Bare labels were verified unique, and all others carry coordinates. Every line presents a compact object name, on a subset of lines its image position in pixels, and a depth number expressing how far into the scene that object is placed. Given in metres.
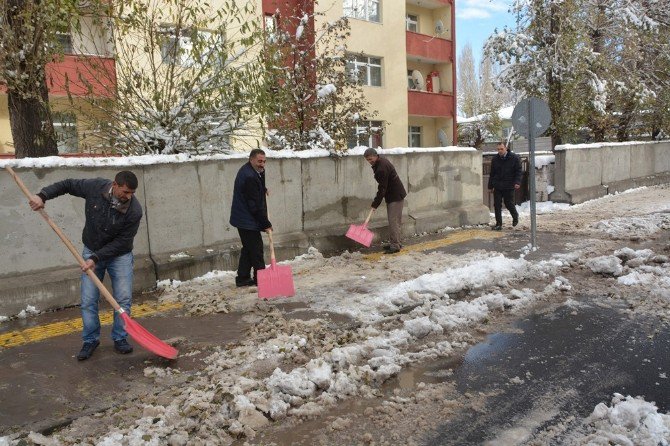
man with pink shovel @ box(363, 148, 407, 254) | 8.55
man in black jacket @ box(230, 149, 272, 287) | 6.52
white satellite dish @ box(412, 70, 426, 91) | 26.14
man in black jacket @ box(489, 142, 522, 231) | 10.72
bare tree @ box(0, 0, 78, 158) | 6.51
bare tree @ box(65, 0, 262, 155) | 7.47
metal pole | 8.14
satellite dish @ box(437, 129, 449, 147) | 23.08
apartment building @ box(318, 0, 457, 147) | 23.08
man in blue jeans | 4.38
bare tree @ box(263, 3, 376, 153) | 9.91
